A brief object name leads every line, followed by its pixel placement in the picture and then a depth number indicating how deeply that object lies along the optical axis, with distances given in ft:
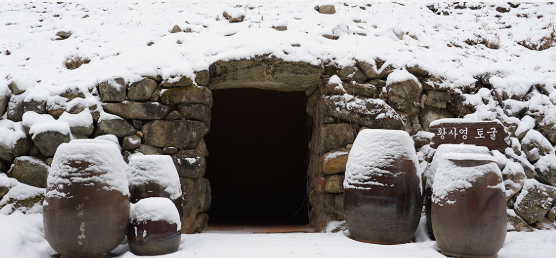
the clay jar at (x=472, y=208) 7.89
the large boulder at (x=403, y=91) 12.68
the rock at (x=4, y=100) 11.97
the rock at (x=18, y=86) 12.19
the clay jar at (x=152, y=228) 8.11
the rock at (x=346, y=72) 12.78
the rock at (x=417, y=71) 12.99
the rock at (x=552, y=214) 11.94
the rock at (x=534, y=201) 11.87
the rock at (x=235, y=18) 15.08
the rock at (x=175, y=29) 14.70
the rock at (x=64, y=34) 15.81
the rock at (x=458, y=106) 12.89
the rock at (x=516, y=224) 11.74
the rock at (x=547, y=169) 12.06
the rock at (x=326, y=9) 16.16
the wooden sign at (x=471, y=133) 9.38
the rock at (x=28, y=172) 11.46
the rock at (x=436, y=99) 13.01
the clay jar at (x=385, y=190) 9.37
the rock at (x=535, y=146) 12.38
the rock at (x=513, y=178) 11.89
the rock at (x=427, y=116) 13.05
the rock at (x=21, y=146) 11.53
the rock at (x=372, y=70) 12.83
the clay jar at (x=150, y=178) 9.22
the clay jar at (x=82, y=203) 7.66
